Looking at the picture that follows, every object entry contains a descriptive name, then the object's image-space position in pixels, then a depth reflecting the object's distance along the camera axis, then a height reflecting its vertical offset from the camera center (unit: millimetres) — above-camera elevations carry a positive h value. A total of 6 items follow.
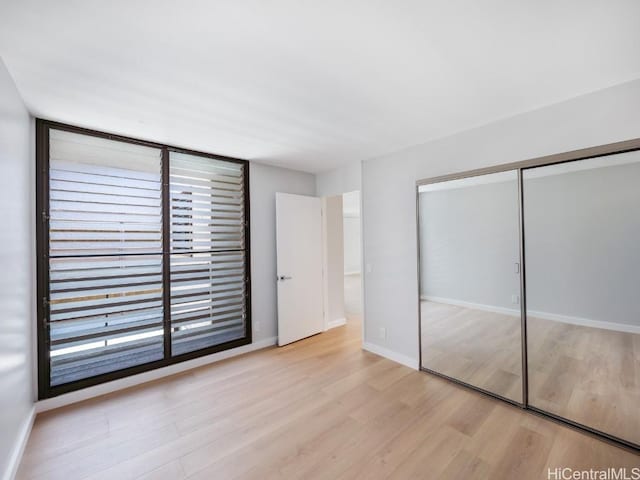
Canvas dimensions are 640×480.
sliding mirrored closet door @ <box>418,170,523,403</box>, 2439 -412
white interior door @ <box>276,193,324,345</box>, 3812 -345
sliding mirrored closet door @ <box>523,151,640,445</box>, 1924 -406
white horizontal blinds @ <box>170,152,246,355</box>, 3107 -99
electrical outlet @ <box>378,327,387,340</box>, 3400 -1156
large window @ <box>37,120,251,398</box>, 2434 -112
